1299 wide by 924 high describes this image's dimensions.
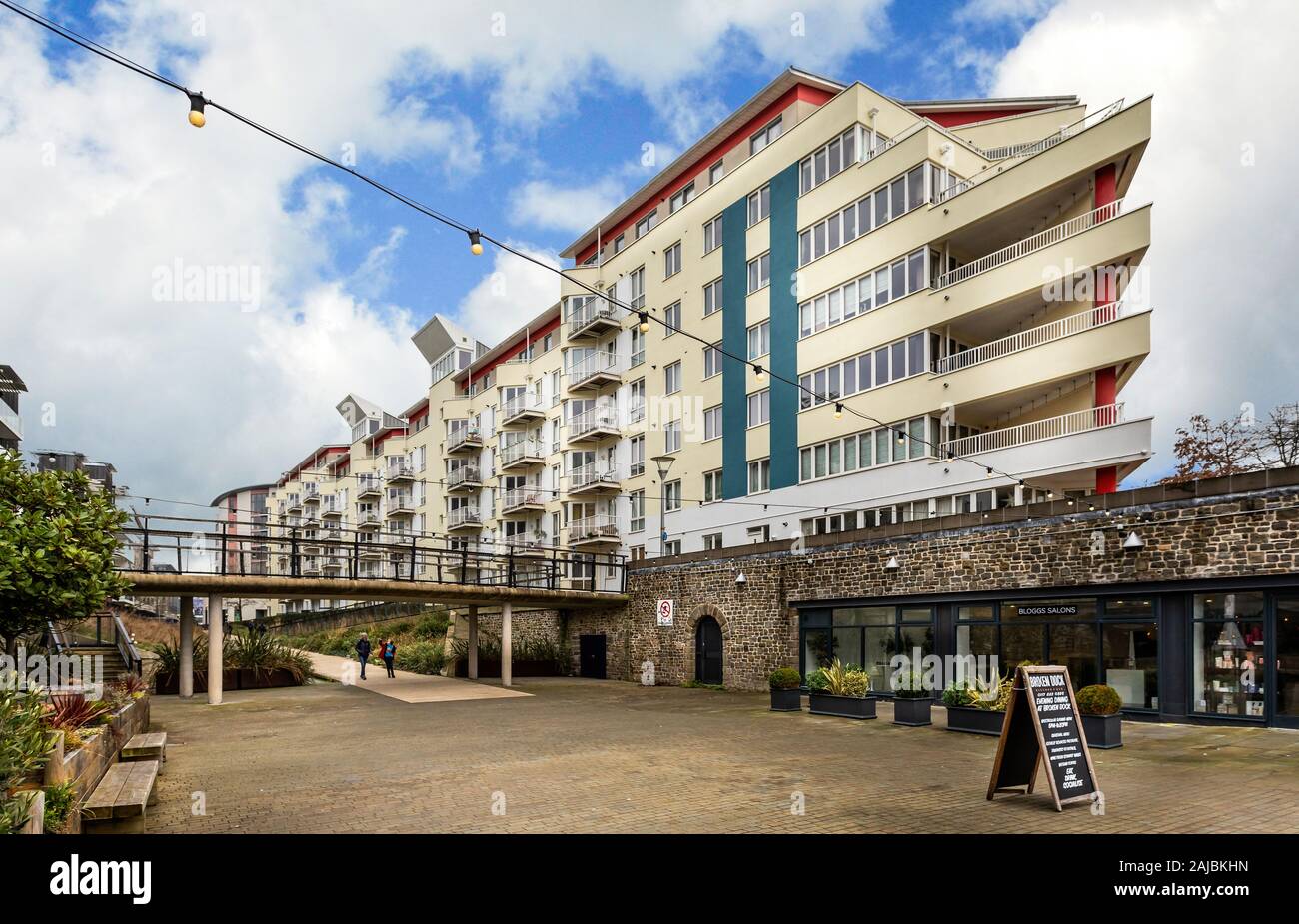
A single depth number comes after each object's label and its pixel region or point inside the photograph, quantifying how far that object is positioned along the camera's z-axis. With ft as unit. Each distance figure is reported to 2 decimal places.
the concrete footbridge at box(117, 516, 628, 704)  72.79
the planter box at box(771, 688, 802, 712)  64.95
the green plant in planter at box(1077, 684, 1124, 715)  43.68
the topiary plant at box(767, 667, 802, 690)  64.95
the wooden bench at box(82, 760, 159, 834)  25.41
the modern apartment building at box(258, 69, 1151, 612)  74.64
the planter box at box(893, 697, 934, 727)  54.85
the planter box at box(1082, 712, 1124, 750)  43.37
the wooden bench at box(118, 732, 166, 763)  38.60
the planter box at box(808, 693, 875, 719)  58.80
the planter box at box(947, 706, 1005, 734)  49.14
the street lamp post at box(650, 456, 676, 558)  97.19
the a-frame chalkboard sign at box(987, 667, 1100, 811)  29.71
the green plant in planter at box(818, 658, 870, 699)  60.18
